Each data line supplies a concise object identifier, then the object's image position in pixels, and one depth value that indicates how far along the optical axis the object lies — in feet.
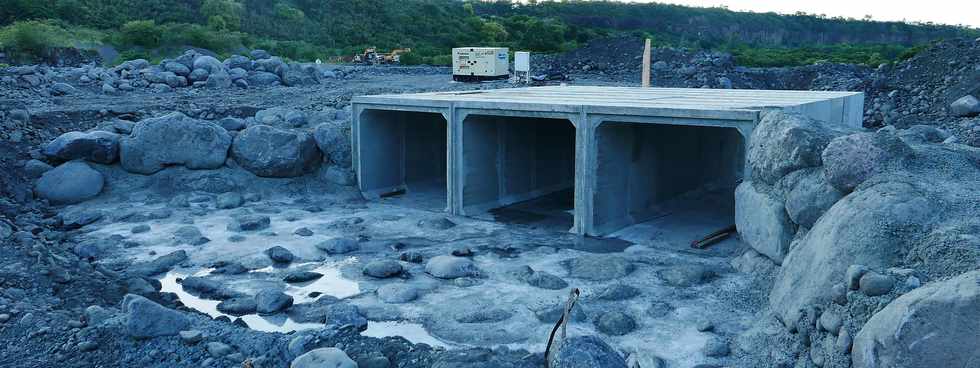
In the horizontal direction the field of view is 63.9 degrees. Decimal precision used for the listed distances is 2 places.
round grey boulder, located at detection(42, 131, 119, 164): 41.47
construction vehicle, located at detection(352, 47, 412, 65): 133.57
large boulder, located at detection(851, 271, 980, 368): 14.17
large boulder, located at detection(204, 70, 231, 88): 75.82
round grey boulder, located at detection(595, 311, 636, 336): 22.56
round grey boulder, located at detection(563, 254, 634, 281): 28.22
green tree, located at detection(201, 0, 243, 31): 162.40
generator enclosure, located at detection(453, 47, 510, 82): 97.96
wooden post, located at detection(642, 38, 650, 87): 69.93
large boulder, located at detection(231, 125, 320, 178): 43.19
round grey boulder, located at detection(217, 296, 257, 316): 24.93
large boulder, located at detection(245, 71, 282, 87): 80.79
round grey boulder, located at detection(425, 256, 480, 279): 28.40
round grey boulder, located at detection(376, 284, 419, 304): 25.81
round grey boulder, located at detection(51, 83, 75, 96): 63.41
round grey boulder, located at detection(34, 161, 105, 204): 39.52
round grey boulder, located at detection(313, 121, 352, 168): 45.14
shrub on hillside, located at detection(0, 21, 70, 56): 90.53
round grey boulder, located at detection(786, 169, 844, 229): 23.97
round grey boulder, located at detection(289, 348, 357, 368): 18.70
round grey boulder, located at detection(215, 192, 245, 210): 39.58
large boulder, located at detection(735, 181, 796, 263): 26.05
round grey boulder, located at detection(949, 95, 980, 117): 60.75
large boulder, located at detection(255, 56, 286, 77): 85.56
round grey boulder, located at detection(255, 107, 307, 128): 49.14
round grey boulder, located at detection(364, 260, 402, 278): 28.48
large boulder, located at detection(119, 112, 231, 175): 41.91
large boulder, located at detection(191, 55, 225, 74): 79.20
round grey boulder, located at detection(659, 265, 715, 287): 27.30
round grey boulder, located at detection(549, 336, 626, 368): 18.10
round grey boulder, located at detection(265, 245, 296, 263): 30.55
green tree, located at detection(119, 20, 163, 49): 119.65
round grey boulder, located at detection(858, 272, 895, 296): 17.19
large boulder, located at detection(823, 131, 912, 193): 22.93
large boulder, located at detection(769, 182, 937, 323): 19.19
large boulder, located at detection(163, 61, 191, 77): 77.10
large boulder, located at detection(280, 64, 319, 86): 84.48
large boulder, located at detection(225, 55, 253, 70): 85.20
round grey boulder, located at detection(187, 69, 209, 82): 76.53
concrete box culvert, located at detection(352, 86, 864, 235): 34.42
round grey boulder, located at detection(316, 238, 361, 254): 32.04
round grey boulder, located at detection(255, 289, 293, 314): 24.77
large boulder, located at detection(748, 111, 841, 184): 26.09
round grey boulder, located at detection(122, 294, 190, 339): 20.15
